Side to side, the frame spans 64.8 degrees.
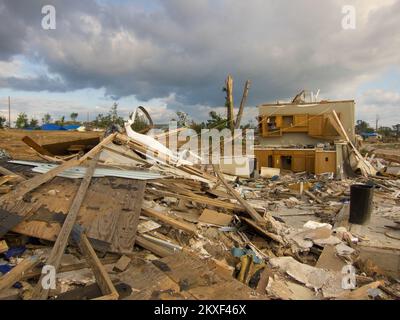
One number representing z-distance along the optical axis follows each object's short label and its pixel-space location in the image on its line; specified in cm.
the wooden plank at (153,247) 380
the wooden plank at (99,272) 282
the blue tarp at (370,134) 4829
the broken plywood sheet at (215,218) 505
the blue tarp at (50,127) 2632
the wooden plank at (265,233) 484
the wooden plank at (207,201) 544
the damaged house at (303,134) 1186
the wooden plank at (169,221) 445
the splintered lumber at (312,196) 836
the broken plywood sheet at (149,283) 292
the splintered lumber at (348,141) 1221
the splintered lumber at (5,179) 505
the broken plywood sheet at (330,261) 427
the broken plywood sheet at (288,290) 354
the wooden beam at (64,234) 291
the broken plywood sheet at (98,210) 379
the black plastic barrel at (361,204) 619
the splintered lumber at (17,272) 295
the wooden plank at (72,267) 319
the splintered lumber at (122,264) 337
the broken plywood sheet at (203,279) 303
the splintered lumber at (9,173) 525
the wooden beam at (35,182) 433
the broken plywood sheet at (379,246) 445
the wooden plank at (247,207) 510
